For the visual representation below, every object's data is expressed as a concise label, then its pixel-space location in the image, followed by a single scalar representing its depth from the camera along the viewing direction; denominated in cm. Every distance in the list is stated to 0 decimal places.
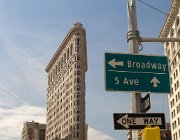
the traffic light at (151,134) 606
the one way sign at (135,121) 894
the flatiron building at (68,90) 13512
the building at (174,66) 8425
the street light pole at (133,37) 938
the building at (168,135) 13825
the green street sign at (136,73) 965
